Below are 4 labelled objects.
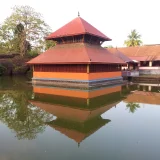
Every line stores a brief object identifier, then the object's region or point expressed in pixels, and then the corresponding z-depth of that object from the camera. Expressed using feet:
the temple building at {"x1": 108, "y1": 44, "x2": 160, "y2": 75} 100.33
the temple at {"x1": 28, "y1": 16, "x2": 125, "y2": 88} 57.52
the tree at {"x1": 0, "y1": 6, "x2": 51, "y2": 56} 113.19
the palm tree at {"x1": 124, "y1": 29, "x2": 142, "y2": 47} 171.63
